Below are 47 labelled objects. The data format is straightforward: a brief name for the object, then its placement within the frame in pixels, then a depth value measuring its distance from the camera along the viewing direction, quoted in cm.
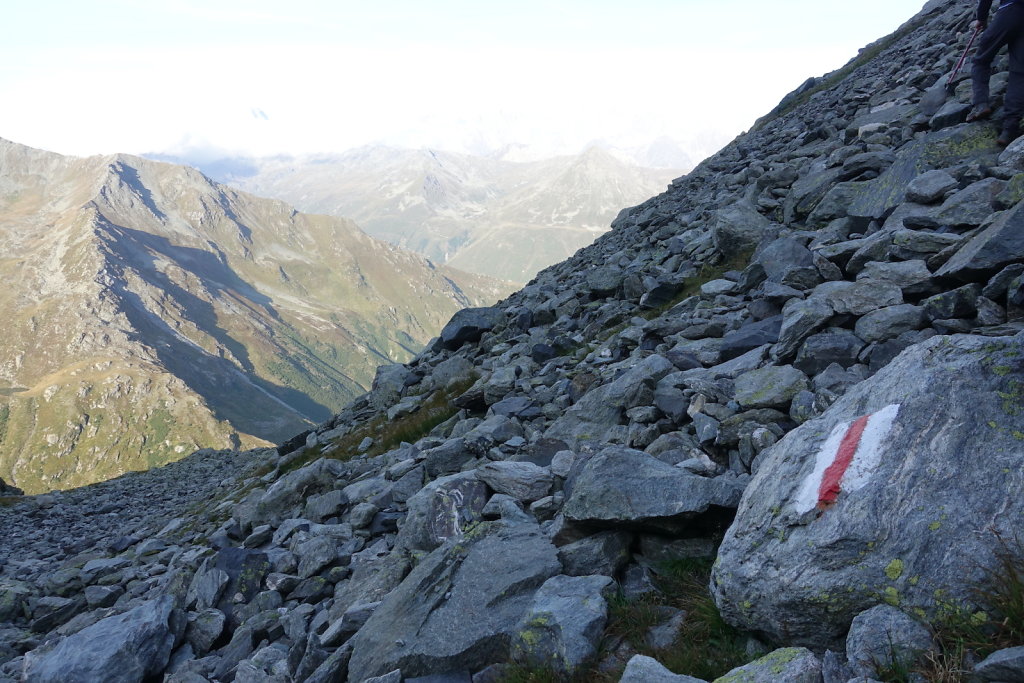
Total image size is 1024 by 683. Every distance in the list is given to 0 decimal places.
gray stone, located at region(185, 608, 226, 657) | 957
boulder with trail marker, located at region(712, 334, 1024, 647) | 446
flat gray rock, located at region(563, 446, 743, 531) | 656
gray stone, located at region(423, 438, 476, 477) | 1295
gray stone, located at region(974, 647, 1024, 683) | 345
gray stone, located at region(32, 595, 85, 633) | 1393
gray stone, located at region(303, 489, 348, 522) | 1334
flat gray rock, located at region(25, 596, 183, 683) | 869
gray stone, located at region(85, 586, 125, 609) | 1448
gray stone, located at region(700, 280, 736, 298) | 1591
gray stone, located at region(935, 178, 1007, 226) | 1023
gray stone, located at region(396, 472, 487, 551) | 920
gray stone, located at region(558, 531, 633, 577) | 683
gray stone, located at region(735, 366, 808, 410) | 875
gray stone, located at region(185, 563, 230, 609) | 1059
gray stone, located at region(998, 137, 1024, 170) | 1126
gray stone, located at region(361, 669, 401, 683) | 615
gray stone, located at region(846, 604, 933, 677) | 405
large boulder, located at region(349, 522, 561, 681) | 636
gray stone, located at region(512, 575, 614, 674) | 566
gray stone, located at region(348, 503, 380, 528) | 1170
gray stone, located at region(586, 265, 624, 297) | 2411
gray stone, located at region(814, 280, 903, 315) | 937
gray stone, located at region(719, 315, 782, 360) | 1148
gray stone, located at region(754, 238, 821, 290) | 1226
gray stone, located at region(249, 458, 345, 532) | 1512
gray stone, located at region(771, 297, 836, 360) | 989
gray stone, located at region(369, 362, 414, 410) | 2864
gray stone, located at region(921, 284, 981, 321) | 798
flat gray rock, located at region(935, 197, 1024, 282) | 779
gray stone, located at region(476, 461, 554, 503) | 939
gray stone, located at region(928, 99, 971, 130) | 1577
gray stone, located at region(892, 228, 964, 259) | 994
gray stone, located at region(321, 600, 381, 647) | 788
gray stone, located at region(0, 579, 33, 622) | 1514
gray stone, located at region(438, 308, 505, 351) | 3000
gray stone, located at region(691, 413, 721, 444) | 853
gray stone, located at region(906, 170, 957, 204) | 1190
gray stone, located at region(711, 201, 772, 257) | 1944
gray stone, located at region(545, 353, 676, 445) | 1121
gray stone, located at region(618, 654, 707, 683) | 469
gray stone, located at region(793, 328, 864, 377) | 898
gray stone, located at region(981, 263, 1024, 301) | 752
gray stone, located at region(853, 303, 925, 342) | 855
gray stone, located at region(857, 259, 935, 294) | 913
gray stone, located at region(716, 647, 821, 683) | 424
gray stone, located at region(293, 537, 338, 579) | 1058
